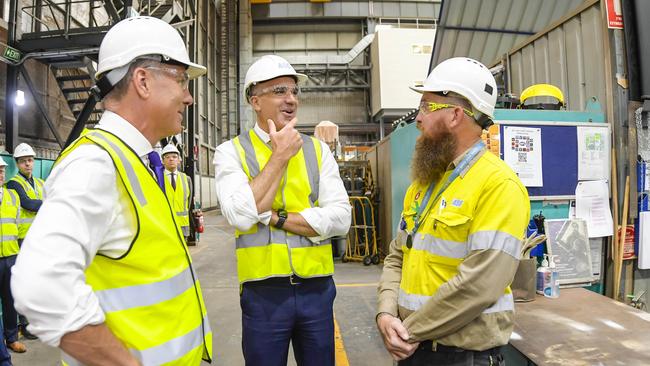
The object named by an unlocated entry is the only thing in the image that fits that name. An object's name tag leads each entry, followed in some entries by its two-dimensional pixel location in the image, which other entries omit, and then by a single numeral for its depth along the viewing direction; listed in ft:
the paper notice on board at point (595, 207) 9.88
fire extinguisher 32.48
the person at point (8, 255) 12.64
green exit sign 21.62
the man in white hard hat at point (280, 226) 5.77
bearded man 4.64
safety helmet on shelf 10.57
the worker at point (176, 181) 23.07
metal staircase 22.16
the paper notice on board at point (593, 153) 9.87
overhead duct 62.90
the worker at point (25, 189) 14.42
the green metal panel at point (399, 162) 17.48
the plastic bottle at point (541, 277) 8.59
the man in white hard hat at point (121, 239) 2.85
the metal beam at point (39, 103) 23.02
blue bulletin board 9.54
